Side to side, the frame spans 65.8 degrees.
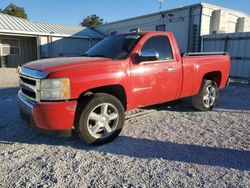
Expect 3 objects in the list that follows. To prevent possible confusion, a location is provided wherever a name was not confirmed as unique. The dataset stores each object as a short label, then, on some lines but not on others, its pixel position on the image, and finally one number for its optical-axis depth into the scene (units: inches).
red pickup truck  112.5
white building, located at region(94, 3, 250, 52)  481.1
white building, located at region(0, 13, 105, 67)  636.5
